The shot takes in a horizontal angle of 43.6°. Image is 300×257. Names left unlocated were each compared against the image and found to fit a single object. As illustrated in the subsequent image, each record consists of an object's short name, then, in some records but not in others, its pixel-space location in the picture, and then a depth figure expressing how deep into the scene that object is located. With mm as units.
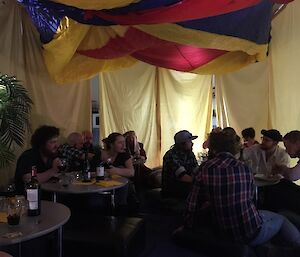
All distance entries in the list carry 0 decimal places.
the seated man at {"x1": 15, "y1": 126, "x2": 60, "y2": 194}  3065
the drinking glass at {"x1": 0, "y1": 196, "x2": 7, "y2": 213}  2258
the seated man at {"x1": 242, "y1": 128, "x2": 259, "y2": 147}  5352
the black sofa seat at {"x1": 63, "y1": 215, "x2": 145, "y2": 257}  2717
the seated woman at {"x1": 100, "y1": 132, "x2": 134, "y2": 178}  3851
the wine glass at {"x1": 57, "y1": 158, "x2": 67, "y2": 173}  3096
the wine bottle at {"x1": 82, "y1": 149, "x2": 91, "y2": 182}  3309
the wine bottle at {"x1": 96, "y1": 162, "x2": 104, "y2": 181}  3283
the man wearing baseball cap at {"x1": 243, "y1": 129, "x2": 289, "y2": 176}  4012
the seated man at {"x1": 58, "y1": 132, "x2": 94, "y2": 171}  4273
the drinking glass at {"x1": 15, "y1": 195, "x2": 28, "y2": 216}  2178
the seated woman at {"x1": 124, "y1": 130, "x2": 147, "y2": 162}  5922
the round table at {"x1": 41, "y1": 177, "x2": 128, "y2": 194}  2896
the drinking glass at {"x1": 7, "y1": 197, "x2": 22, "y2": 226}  1972
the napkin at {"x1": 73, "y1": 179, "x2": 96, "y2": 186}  3121
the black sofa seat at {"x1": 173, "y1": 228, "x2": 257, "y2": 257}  2796
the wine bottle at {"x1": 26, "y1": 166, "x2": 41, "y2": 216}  2126
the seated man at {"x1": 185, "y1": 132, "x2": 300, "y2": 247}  2672
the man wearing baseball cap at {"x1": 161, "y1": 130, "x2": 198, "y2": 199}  3963
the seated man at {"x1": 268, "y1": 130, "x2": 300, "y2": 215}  3391
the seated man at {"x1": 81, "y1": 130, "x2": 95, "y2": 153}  4921
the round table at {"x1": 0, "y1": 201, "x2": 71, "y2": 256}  1796
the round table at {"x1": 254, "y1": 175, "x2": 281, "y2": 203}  3365
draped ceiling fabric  3168
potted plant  3314
